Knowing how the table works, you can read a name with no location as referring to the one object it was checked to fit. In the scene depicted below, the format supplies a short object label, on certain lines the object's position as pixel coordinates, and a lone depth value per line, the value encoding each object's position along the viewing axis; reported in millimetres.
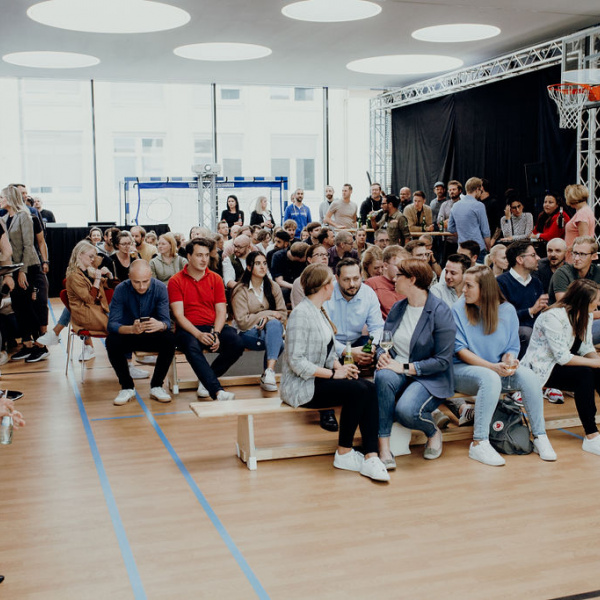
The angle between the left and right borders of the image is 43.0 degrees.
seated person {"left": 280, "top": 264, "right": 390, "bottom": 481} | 4262
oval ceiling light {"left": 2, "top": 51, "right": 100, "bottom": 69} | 12055
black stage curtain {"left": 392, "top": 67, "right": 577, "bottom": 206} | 10742
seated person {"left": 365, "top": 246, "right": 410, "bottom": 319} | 5830
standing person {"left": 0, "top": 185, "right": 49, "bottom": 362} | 7473
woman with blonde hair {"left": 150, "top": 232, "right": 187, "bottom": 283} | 7086
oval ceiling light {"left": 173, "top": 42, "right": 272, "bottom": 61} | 11539
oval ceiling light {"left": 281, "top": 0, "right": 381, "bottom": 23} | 9195
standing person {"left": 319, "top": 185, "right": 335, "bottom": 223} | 13317
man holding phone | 5844
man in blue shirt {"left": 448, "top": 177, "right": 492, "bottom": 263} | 9094
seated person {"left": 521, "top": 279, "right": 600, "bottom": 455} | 4609
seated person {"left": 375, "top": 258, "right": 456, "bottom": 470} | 4387
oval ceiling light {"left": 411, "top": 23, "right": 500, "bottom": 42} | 10406
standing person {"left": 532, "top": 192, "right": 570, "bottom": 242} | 9148
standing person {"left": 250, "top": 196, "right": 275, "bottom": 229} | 12609
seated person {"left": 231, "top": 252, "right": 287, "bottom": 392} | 6074
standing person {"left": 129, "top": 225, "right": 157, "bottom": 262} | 8891
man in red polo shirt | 5887
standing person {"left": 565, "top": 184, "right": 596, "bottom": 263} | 7531
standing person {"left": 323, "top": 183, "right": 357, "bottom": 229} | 12320
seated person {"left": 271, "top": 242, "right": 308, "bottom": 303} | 7309
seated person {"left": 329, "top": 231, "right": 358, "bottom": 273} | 7137
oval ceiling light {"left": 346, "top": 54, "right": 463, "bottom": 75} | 12562
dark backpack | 4598
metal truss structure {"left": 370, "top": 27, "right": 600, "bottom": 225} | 9539
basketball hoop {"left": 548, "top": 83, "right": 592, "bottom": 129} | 8867
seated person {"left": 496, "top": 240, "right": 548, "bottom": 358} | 5789
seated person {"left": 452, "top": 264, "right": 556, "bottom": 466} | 4480
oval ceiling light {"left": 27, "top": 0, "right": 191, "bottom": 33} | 9312
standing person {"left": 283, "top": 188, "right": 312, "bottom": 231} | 12797
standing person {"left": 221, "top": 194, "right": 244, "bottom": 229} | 12430
